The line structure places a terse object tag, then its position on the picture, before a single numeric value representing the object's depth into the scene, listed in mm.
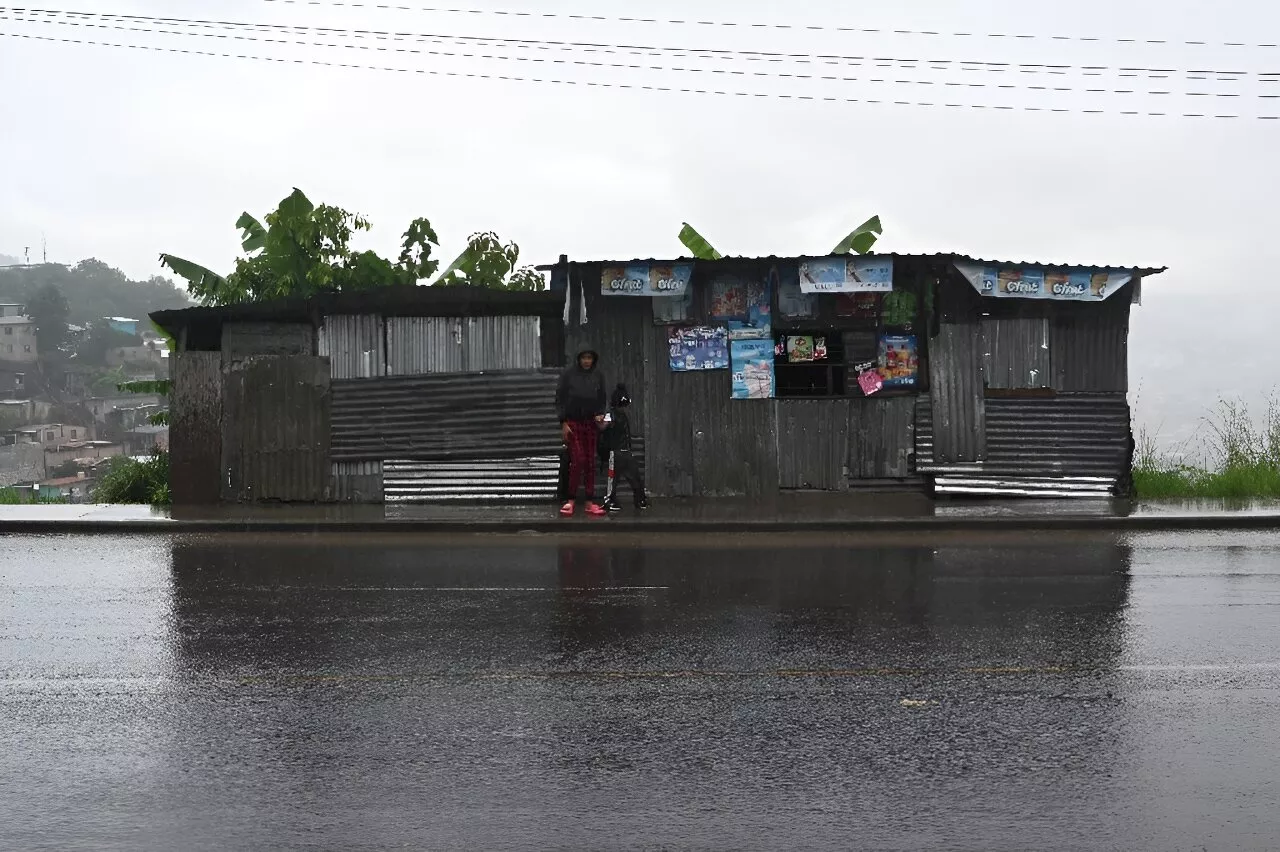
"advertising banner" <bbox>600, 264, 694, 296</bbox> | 15312
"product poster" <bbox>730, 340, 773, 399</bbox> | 15914
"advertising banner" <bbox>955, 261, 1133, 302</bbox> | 15195
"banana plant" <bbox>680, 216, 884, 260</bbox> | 18297
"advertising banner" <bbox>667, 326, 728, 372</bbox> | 15938
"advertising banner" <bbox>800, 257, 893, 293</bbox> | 15188
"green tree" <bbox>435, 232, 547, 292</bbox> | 22750
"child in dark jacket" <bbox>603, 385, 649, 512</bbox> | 14672
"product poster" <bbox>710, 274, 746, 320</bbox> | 15867
